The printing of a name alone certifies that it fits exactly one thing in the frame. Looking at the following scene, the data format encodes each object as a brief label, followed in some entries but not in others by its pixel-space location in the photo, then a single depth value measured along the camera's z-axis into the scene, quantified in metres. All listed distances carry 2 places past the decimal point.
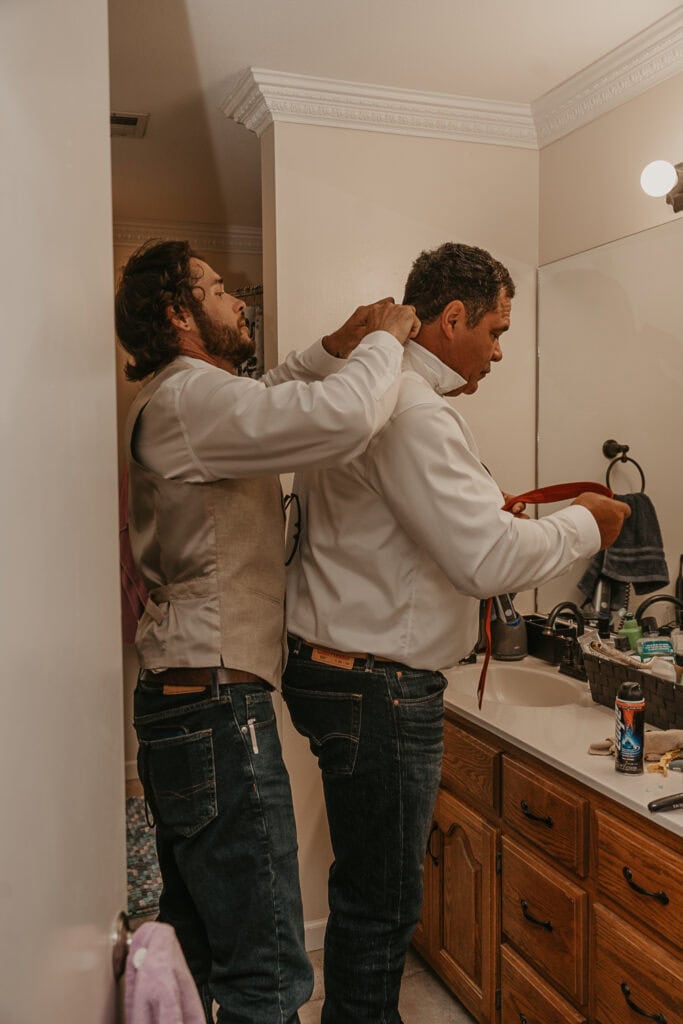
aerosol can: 1.67
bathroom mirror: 2.36
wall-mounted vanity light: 2.23
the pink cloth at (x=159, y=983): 0.62
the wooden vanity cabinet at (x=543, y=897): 1.56
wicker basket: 1.91
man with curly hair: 1.26
